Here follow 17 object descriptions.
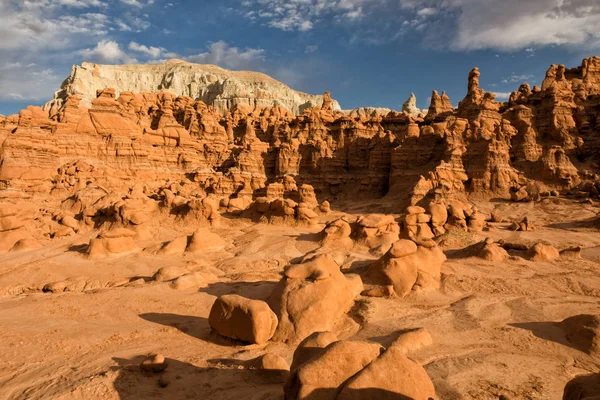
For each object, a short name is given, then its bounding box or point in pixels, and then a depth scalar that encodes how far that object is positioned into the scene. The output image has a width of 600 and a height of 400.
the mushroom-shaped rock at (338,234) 12.56
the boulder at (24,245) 13.26
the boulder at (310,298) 5.70
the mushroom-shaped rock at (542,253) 10.16
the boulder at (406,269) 7.64
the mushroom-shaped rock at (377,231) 12.39
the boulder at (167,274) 9.21
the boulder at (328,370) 3.12
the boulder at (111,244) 12.16
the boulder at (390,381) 3.00
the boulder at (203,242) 12.69
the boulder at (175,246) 12.41
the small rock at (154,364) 4.34
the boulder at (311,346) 4.00
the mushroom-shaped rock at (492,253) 9.90
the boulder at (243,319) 5.39
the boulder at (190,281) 8.37
